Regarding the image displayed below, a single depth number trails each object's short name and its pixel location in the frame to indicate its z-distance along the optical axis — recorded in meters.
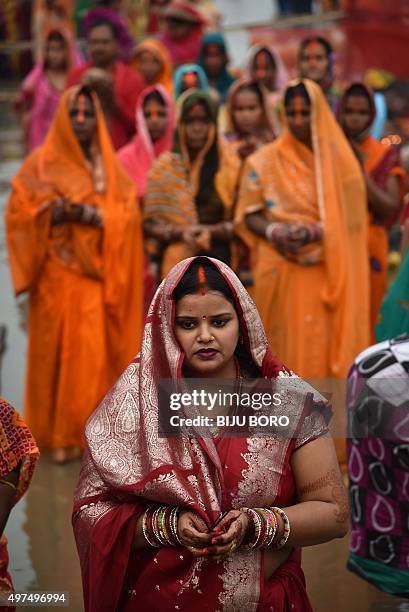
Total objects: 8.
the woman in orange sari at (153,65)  16.67
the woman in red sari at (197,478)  4.99
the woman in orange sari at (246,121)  11.97
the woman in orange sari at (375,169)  11.18
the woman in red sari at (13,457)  5.60
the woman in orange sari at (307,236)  10.09
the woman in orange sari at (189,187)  11.07
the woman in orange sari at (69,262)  10.35
